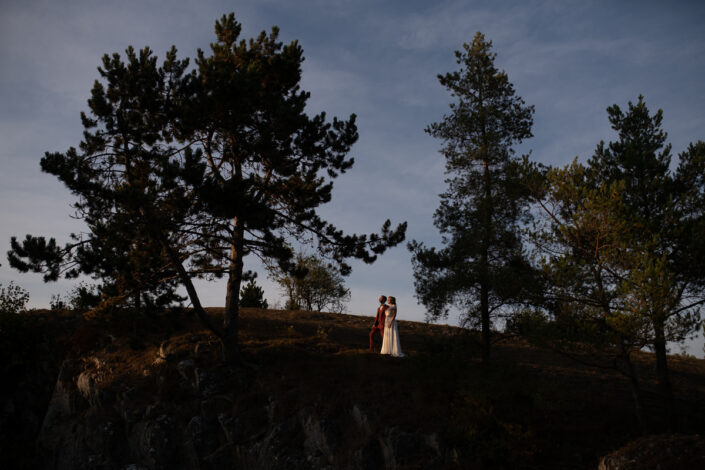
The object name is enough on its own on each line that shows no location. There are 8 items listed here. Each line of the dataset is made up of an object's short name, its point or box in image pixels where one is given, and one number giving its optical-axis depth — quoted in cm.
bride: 1894
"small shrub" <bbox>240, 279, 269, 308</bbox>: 3544
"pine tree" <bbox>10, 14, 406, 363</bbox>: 1456
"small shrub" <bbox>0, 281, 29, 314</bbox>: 2240
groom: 1944
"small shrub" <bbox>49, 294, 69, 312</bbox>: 2503
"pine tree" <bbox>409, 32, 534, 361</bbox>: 1802
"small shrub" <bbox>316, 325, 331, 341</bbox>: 2129
